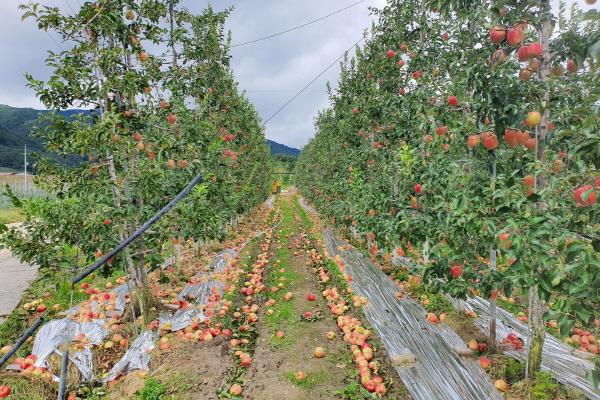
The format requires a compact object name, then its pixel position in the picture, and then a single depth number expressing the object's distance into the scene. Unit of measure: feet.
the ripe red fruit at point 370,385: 14.49
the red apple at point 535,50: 11.62
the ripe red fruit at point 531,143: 12.29
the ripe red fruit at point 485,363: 14.92
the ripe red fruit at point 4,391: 13.28
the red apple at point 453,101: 16.99
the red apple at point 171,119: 21.27
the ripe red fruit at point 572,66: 11.77
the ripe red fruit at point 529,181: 11.68
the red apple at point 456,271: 14.65
